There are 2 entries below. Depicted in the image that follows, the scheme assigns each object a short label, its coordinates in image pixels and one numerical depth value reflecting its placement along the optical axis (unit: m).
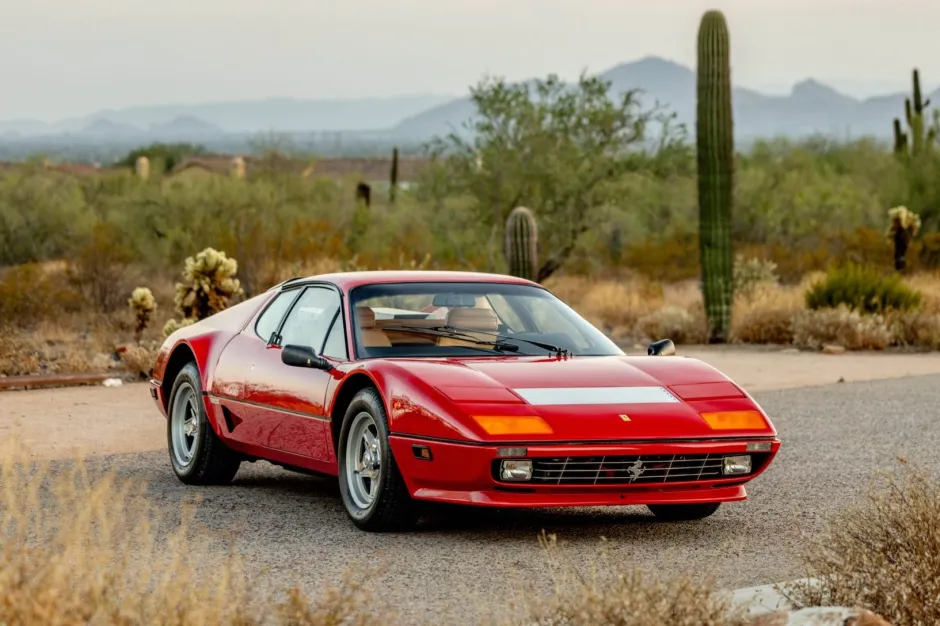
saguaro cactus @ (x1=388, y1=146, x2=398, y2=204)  49.15
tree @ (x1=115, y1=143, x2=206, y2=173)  91.12
